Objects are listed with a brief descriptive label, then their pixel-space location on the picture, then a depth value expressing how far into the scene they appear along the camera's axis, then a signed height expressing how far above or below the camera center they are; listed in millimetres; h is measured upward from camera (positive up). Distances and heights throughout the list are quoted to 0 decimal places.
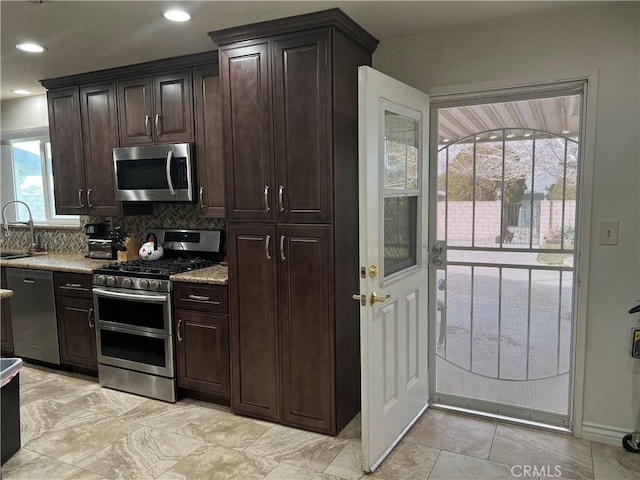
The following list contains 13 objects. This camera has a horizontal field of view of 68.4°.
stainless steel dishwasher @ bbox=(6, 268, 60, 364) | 3738 -907
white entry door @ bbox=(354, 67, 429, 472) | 2238 -322
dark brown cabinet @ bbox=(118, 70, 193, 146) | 3316 +676
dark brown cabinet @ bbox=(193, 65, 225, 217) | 3191 +419
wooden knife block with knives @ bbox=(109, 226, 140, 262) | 3832 -354
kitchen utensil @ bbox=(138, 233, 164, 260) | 3605 -375
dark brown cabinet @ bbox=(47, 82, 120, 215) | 3684 +450
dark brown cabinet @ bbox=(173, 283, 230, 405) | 3008 -894
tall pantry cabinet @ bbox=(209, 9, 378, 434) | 2561 -61
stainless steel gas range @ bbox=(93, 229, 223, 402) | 3164 -842
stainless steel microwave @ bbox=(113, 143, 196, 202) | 3322 +211
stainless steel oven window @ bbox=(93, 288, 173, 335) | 3145 -746
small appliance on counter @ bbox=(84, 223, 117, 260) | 3990 -343
